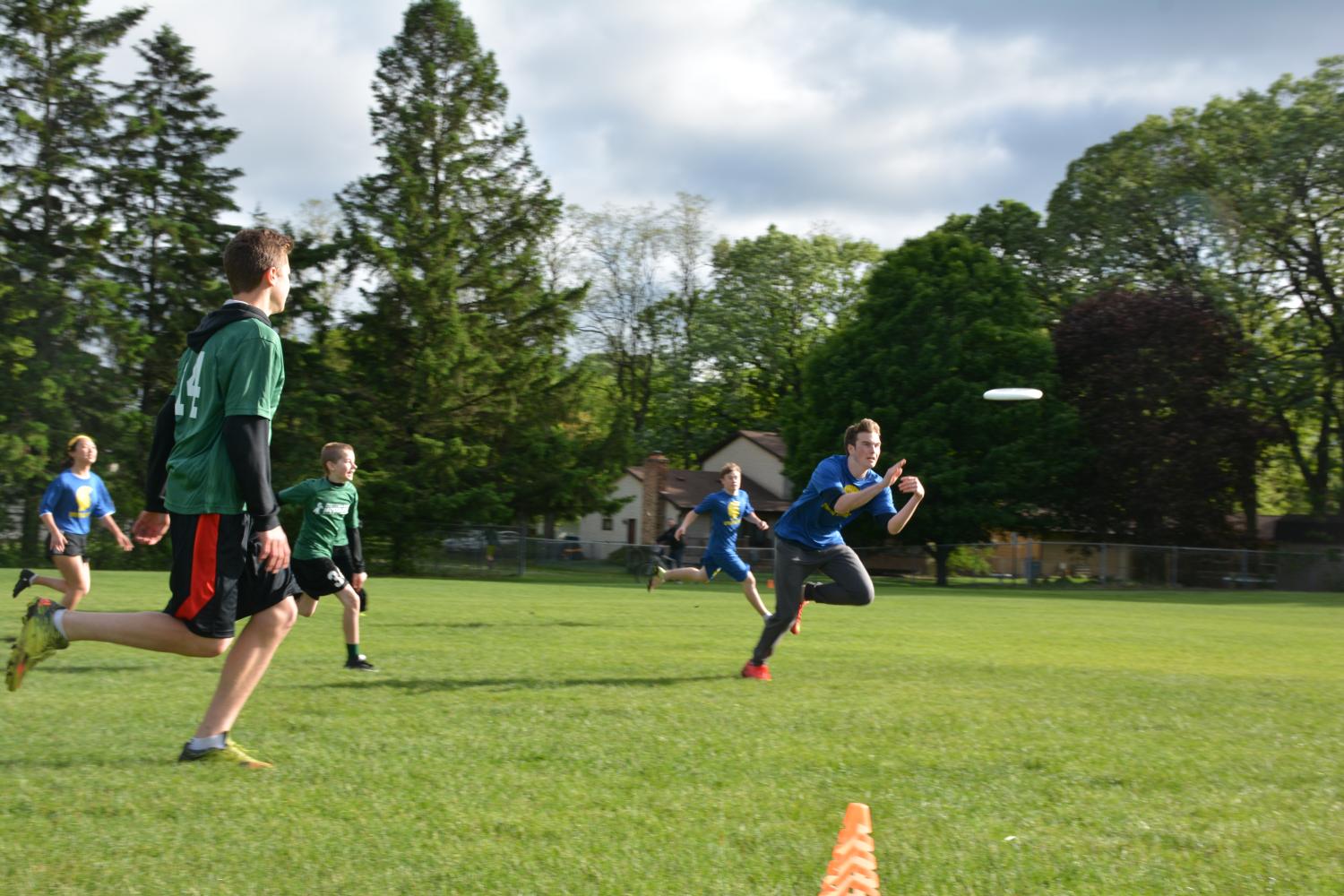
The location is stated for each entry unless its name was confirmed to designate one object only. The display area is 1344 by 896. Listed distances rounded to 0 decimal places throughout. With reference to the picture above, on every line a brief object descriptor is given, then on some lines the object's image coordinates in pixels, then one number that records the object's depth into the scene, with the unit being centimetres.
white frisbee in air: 1369
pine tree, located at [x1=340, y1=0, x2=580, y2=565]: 3934
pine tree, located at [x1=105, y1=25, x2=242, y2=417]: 4066
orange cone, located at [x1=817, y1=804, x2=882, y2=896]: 309
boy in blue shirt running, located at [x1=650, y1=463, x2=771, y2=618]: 1413
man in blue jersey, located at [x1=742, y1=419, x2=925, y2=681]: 920
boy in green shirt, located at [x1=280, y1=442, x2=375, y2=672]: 934
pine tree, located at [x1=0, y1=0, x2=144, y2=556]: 3766
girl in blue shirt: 1156
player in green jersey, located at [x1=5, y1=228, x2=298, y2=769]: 502
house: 6266
